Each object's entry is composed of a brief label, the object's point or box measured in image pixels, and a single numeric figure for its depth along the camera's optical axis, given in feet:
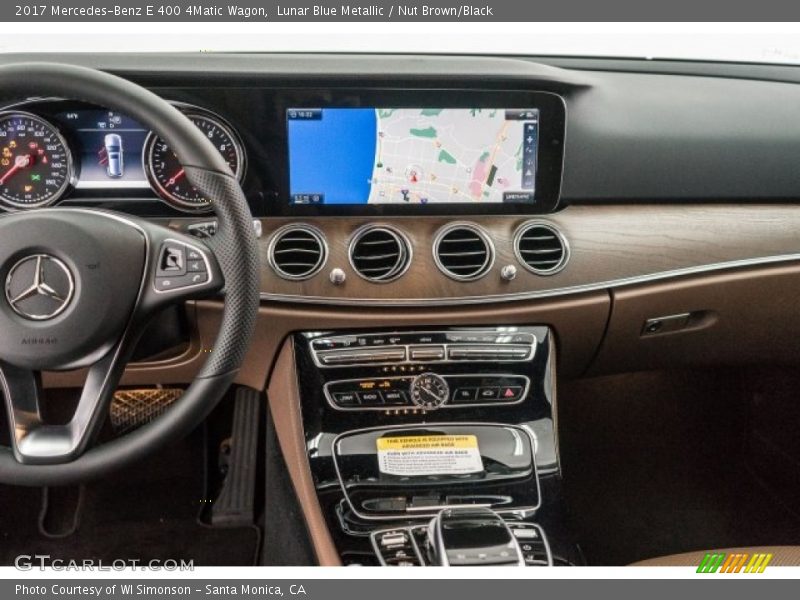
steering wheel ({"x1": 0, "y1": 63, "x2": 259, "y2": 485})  3.84
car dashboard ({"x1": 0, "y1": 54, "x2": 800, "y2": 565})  4.92
